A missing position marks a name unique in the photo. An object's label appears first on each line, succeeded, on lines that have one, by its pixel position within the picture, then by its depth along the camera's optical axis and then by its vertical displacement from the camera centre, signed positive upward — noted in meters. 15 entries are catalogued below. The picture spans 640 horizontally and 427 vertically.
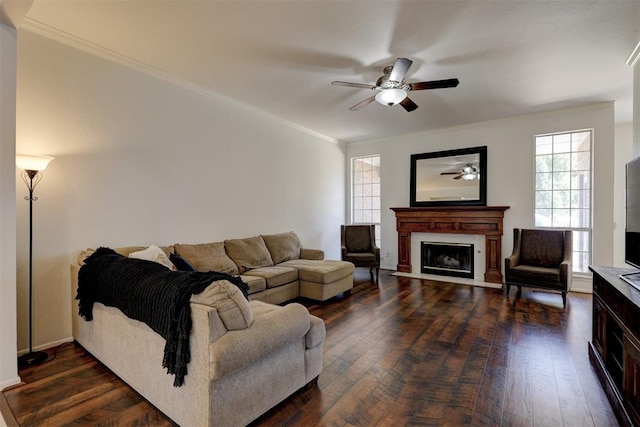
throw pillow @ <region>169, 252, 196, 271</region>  2.80 -0.48
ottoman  3.98 -0.90
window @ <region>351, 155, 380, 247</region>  6.77 +0.48
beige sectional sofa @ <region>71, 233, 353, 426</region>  1.54 -0.89
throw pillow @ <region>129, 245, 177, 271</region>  2.70 -0.41
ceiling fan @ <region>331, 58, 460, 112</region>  2.97 +1.31
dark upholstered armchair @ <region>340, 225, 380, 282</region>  5.30 -0.64
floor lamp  2.38 +0.10
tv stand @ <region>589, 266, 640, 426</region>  1.66 -0.84
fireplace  5.14 -0.23
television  2.21 -0.04
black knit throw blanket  1.58 -0.51
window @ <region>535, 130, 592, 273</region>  4.69 +0.42
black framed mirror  5.43 +0.65
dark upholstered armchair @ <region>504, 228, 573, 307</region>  3.93 -0.69
